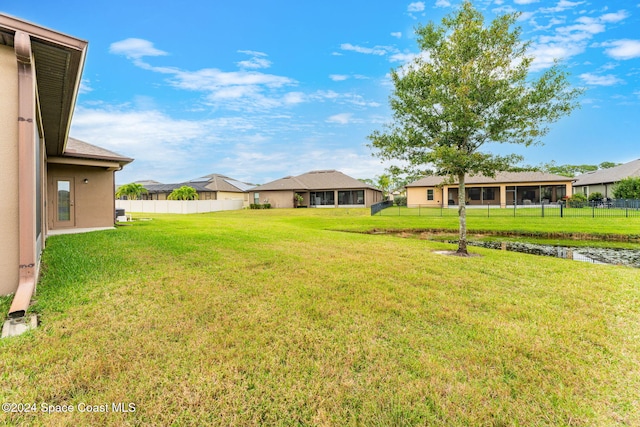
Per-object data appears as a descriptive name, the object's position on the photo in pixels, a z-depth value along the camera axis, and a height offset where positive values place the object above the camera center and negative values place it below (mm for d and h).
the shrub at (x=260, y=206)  37125 +469
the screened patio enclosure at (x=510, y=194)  33594 +1495
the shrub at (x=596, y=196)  33919 +1195
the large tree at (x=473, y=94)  8266 +3103
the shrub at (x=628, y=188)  28516 +1747
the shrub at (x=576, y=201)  25594 +576
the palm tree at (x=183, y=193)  34219 +1922
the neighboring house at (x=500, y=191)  31995 +1943
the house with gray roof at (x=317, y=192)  37719 +2190
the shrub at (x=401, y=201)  40969 +1040
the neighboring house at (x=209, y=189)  41406 +2944
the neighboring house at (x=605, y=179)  34028 +3403
